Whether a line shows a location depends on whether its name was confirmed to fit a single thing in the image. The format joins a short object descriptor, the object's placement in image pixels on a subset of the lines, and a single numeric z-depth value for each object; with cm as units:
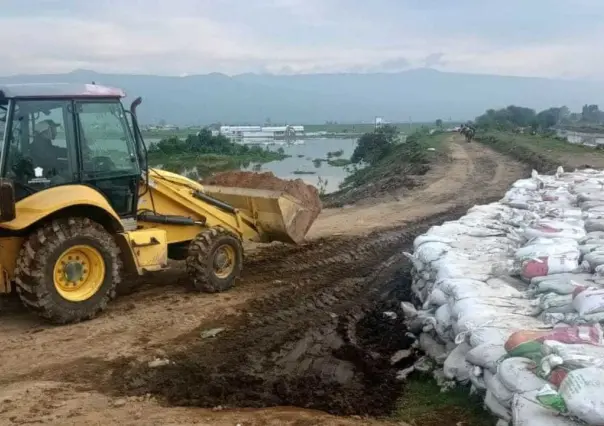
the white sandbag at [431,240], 719
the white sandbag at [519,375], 393
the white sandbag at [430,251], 678
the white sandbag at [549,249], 605
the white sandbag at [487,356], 442
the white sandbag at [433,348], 543
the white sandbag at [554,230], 680
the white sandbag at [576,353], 381
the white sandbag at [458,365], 485
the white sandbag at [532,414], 364
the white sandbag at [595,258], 557
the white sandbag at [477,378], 452
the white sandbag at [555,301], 505
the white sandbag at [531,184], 1085
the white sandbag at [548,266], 573
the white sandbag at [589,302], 466
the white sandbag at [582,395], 346
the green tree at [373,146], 3462
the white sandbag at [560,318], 477
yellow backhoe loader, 580
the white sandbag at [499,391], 412
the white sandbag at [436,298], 591
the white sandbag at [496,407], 414
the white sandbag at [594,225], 698
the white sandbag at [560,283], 529
